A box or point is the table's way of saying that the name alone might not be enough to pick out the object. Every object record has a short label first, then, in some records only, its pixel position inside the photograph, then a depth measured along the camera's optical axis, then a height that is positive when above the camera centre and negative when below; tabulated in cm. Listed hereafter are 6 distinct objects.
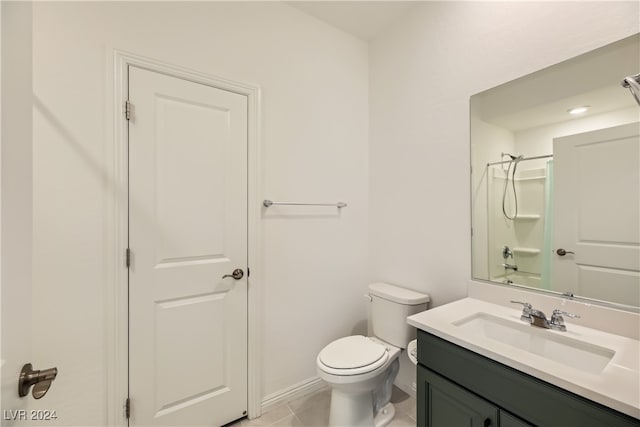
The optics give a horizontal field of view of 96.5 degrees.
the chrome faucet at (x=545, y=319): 119 -45
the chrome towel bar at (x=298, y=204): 183 +7
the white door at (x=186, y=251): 146 -21
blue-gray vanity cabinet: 84 -63
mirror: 116 +16
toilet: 154 -83
